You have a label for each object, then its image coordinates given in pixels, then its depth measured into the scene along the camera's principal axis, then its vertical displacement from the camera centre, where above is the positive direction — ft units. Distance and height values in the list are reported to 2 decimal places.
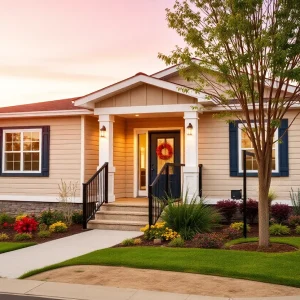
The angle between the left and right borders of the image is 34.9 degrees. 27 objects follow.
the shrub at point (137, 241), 33.02 -4.65
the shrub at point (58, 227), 39.70 -4.42
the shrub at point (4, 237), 36.76 -4.82
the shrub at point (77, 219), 44.47 -4.13
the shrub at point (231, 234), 35.04 -4.39
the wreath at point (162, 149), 49.57 +2.52
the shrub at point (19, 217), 42.50 -3.85
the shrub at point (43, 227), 39.79 -4.39
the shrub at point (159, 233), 33.83 -4.16
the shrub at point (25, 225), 38.52 -4.14
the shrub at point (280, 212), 40.21 -3.12
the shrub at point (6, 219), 44.72 -4.23
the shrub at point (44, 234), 37.33 -4.66
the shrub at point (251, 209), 41.39 -2.97
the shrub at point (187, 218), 35.29 -3.21
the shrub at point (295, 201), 41.65 -2.29
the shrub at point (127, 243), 32.63 -4.66
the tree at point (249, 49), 27.86 +7.71
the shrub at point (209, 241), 30.91 -4.34
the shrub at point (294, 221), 39.22 -3.78
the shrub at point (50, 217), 42.91 -3.87
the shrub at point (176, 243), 31.81 -4.54
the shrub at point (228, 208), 42.14 -2.93
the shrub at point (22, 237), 36.29 -4.74
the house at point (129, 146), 43.19 +2.88
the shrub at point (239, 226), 38.04 -4.12
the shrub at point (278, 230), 36.01 -4.15
